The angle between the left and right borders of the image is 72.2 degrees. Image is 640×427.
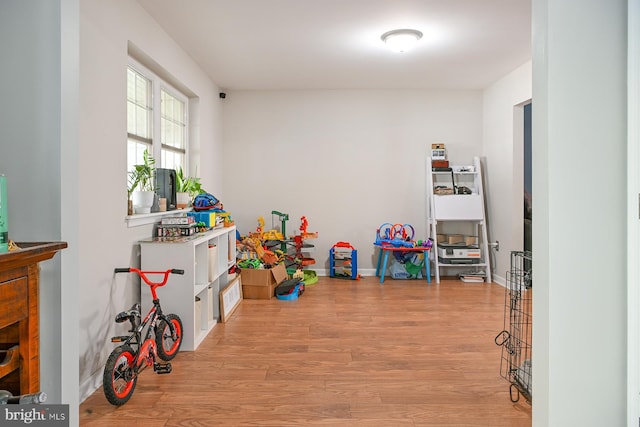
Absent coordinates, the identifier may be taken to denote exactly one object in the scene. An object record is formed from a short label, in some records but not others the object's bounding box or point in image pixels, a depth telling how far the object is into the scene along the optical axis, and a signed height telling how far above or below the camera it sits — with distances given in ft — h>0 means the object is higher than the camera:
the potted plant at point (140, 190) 10.66 +0.50
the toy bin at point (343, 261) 18.92 -2.25
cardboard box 15.51 -2.56
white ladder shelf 18.72 +0.11
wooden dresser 3.88 -1.10
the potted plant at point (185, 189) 13.33 +0.66
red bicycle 7.32 -2.65
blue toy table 18.22 -1.91
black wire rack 7.39 -2.96
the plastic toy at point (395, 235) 18.40 -1.12
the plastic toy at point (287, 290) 15.40 -2.86
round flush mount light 12.72 +5.08
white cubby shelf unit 10.08 -1.66
